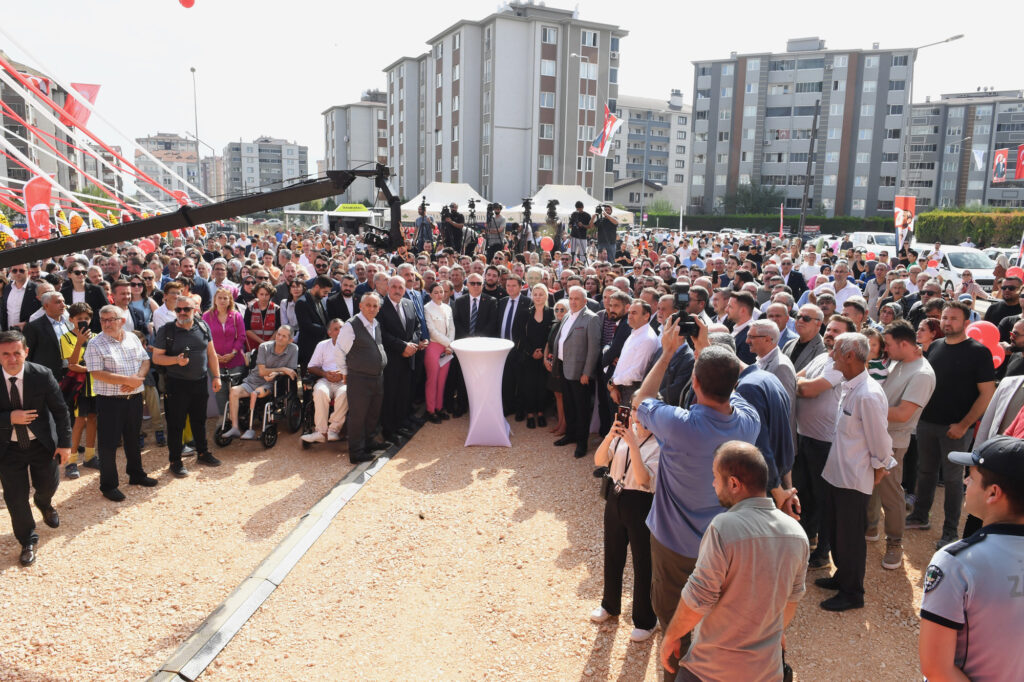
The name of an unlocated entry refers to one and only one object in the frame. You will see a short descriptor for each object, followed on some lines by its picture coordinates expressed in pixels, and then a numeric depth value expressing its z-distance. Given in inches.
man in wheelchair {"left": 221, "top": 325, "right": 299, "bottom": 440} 315.5
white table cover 313.9
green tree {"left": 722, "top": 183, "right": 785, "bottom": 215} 2568.9
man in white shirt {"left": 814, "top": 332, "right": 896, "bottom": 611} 173.0
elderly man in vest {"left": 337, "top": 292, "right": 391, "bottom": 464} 292.2
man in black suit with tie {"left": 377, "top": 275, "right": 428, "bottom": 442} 317.4
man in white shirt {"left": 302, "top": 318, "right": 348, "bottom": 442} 313.6
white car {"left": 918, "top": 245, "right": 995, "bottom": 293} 790.5
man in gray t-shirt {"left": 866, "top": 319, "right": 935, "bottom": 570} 195.2
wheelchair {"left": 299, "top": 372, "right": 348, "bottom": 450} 332.2
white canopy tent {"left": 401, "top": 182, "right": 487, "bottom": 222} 1091.3
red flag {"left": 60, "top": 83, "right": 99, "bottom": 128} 606.2
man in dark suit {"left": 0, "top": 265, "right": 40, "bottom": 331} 343.3
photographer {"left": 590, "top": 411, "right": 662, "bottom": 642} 152.9
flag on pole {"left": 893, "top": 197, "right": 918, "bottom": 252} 684.7
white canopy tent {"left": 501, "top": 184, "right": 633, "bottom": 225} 1050.1
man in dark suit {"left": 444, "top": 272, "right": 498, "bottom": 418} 360.2
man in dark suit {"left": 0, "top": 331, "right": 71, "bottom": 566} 205.2
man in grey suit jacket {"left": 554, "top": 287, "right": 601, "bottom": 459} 302.8
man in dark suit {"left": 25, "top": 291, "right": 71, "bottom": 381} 275.9
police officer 77.0
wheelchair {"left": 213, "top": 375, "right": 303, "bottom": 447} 314.5
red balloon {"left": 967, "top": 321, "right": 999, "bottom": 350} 256.1
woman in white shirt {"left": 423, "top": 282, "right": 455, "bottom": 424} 350.3
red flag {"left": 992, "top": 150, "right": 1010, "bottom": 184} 855.7
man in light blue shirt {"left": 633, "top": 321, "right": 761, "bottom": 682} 127.4
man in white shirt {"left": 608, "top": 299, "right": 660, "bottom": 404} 235.6
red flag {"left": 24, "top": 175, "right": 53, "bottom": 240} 467.8
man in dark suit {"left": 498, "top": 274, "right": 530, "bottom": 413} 351.6
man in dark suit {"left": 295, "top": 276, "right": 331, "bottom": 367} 340.8
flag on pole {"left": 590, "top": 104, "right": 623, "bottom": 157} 909.2
